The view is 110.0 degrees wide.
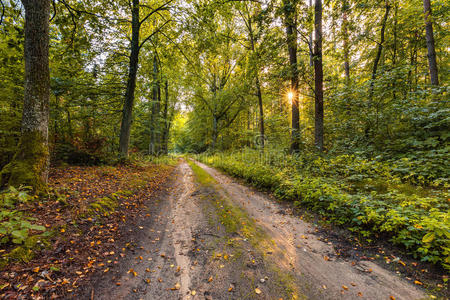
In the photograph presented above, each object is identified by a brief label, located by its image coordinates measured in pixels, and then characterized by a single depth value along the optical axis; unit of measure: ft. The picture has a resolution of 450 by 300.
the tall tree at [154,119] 47.11
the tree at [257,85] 37.47
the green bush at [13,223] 7.14
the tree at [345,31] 19.25
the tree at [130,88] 27.58
